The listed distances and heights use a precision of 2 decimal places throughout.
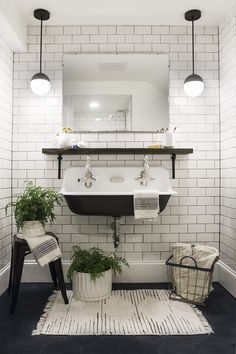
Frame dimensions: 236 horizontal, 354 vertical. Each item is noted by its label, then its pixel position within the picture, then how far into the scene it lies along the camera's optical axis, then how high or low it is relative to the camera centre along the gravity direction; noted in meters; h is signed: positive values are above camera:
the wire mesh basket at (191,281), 2.20 -0.81
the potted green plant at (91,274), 2.23 -0.77
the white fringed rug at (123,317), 1.81 -0.98
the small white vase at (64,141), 2.52 +0.34
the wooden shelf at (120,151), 2.51 +0.25
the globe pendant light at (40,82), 2.52 +0.88
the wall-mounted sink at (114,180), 2.61 -0.01
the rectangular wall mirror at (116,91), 2.67 +0.84
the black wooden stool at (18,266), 2.07 -0.67
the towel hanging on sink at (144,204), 2.18 -0.20
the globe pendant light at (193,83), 2.52 +0.88
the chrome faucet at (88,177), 2.51 +0.02
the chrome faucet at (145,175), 2.53 +0.04
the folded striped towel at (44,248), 2.06 -0.52
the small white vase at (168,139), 2.56 +0.37
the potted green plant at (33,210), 2.12 -0.25
